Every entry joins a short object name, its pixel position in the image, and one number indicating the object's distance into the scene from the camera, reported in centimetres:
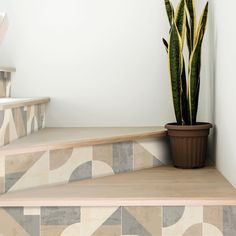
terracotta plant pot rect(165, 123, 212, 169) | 209
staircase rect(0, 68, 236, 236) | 153
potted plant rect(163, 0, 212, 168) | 209
